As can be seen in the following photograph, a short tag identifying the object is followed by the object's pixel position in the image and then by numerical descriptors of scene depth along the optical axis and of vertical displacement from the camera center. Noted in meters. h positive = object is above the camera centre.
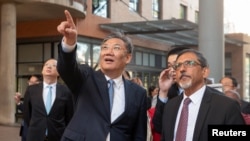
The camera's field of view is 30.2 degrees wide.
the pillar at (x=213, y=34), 9.65 +0.88
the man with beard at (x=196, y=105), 3.48 -0.24
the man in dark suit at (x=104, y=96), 3.66 -0.18
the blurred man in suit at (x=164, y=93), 4.51 -0.17
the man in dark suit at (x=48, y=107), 6.33 -0.45
